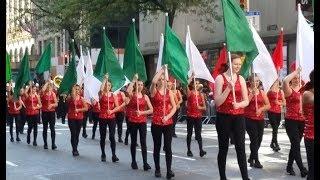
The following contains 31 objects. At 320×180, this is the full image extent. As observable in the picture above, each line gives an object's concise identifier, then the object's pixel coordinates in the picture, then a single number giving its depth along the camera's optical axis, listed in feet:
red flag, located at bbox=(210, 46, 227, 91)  50.24
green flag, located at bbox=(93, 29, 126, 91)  48.16
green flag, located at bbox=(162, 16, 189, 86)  39.86
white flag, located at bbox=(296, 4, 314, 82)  33.60
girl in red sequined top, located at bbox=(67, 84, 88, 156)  52.57
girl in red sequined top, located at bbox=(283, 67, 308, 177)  36.53
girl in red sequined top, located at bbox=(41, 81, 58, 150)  58.44
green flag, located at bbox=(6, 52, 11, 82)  54.98
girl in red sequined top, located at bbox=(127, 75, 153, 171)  41.63
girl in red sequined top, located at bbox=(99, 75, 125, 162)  47.39
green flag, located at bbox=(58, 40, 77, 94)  57.36
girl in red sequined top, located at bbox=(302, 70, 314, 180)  25.99
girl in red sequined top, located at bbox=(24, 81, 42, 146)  62.39
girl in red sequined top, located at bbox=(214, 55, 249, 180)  31.14
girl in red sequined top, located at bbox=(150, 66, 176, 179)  37.45
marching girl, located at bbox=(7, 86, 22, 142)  71.92
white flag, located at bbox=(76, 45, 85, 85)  63.68
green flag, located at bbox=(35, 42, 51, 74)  64.03
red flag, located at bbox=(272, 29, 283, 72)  47.34
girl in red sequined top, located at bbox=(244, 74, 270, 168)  41.34
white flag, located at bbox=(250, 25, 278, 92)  36.88
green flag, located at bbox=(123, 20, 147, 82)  44.50
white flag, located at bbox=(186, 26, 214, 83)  45.23
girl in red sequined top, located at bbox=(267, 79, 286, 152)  50.44
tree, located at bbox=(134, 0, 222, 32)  95.96
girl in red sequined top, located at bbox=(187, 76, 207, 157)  50.45
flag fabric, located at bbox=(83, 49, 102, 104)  53.98
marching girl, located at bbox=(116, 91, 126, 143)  64.44
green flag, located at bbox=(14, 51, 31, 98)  64.44
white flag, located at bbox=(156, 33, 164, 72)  43.52
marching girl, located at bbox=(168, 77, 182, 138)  45.71
